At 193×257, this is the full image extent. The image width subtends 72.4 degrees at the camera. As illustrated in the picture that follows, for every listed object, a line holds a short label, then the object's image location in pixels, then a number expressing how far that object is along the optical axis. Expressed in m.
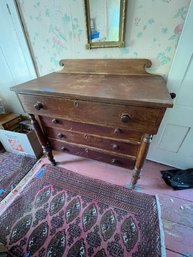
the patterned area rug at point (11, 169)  1.36
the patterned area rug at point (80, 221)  0.94
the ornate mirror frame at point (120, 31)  0.89
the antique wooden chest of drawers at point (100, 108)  0.77
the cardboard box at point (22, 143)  1.45
